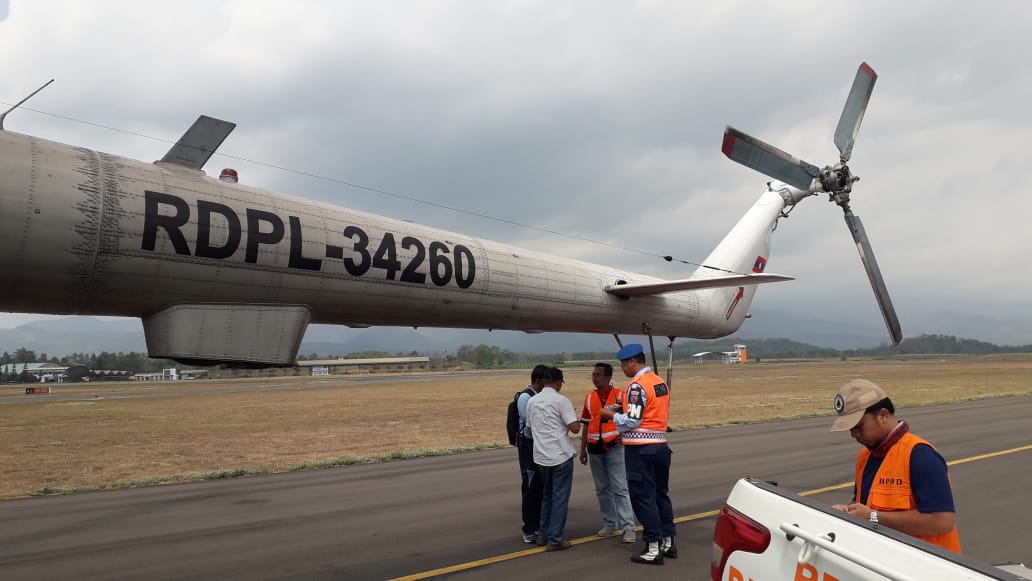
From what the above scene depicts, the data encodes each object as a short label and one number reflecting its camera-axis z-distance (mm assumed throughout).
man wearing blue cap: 6805
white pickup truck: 2051
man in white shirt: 7328
